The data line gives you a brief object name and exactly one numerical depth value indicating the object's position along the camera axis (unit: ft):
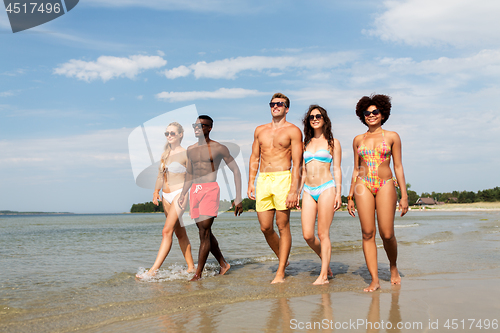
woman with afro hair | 15.47
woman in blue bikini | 16.87
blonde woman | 20.16
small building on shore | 383.65
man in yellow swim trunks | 17.62
